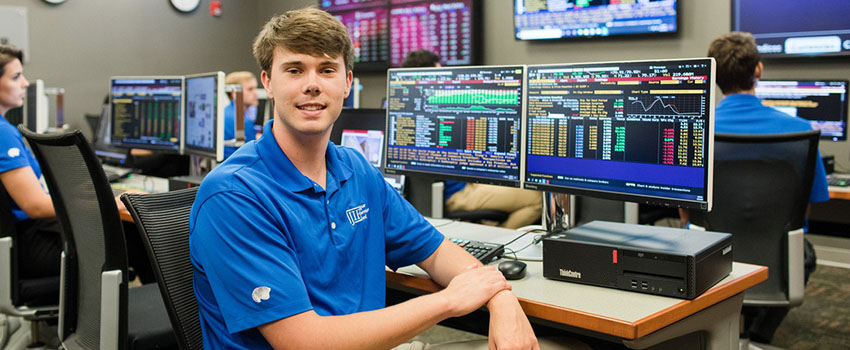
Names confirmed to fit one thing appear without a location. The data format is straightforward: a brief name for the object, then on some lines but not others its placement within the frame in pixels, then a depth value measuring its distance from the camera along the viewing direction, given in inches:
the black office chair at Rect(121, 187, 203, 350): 55.1
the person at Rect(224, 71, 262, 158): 147.7
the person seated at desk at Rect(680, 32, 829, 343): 98.0
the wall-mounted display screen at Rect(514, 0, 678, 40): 171.8
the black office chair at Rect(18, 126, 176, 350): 69.6
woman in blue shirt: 95.6
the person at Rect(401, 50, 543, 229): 137.7
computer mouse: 64.2
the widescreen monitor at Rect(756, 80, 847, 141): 136.3
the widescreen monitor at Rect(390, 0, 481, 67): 208.8
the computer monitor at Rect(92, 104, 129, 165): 161.9
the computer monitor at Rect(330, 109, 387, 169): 102.5
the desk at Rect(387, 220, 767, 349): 53.4
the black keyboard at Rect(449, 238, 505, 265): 69.2
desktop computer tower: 57.4
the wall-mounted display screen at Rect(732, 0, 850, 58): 147.3
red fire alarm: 262.7
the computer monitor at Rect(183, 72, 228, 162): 121.4
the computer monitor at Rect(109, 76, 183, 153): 138.0
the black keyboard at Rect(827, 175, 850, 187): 122.3
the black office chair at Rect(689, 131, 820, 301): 83.3
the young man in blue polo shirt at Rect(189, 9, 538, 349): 47.3
